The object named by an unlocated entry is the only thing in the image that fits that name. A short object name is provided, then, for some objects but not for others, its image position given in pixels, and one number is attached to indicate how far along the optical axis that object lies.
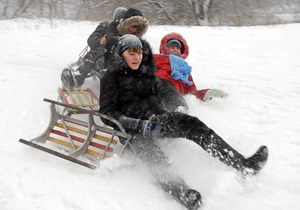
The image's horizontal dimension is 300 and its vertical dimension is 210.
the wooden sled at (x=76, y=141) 3.31
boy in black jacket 2.88
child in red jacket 4.63
